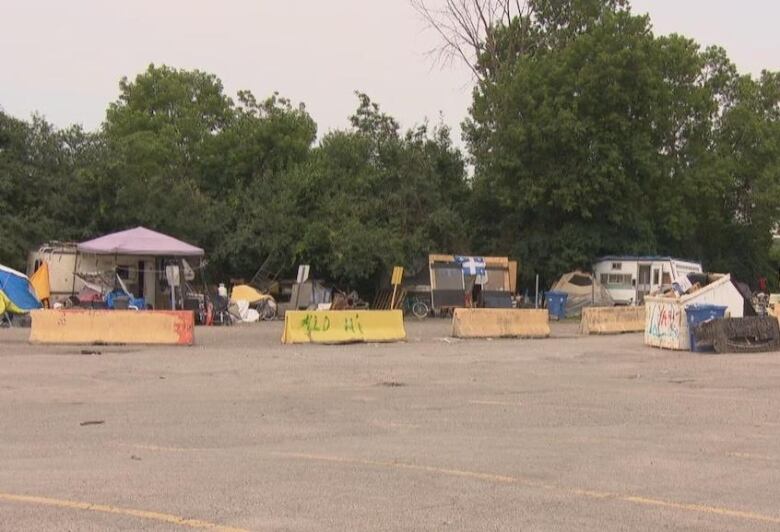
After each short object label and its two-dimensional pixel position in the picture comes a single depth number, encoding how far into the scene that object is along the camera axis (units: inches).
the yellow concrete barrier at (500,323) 1052.5
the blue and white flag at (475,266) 1508.4
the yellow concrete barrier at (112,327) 875.4
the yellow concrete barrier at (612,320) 1153.4
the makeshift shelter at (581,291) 1562.5
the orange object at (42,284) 1187.9
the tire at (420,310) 1506.9
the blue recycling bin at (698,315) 882.1
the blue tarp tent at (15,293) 1109.6
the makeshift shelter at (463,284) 1489.9
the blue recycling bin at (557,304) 1510.8
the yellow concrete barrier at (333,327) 928.3
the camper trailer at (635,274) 1535.4
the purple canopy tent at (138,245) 1232.8
